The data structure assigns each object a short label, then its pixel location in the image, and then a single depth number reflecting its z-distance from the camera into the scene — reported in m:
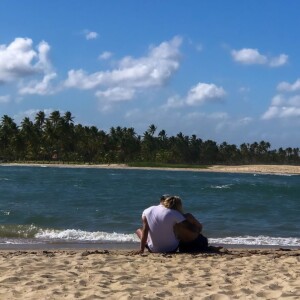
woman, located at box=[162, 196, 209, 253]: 9.22
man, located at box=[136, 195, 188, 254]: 9.21
